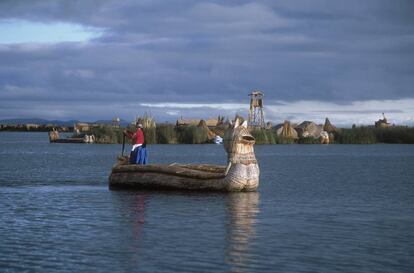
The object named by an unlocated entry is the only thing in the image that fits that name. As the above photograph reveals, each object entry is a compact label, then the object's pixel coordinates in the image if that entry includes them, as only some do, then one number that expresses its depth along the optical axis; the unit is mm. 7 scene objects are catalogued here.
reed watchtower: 108812
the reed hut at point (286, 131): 108250
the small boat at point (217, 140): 101425
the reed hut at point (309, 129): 115812
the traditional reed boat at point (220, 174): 27719
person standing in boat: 30125
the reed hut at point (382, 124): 118581
